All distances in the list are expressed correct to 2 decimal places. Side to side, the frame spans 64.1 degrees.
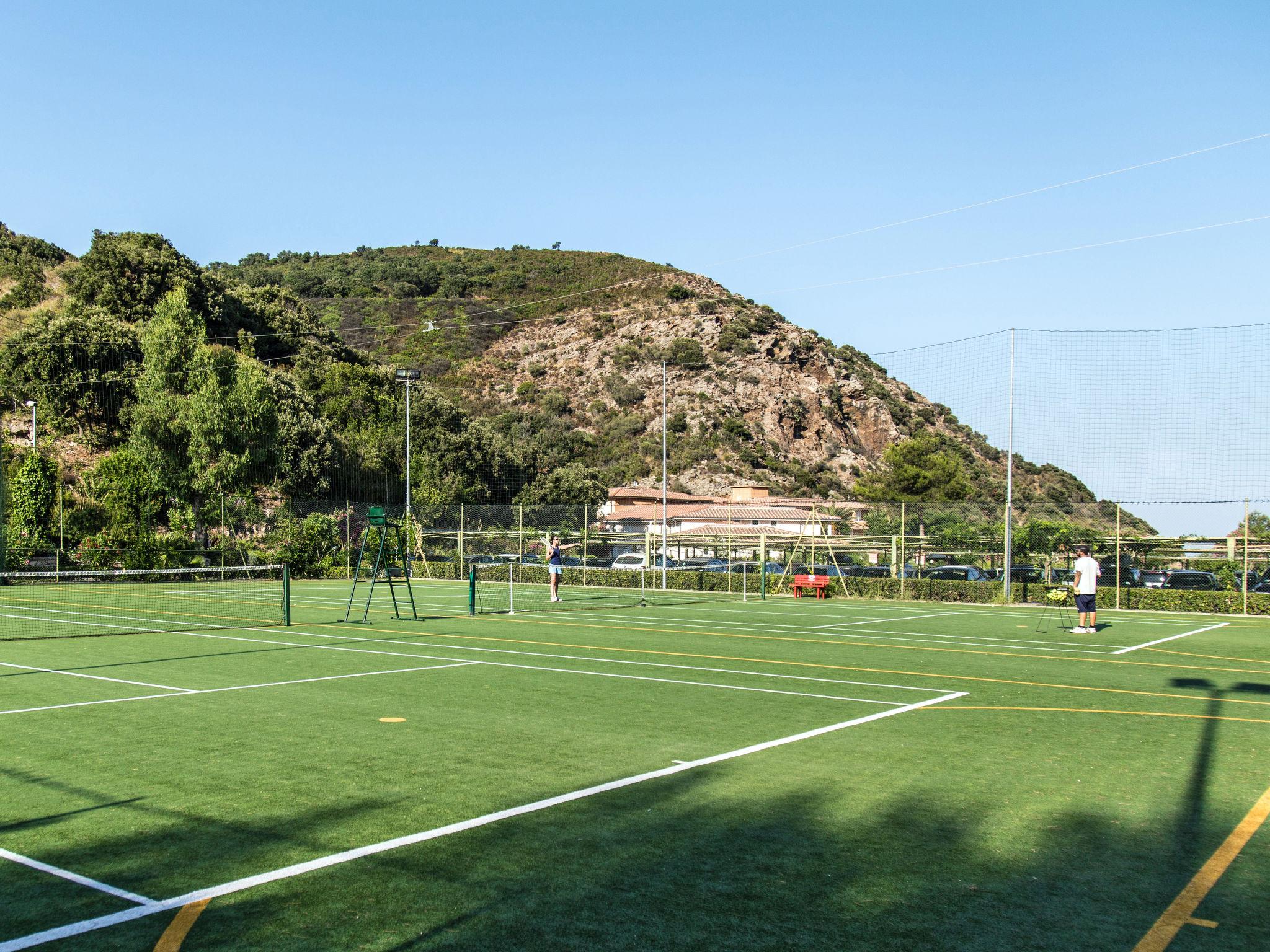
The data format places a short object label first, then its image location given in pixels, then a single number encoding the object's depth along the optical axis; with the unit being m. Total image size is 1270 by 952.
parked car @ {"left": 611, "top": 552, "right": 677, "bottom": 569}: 45.31
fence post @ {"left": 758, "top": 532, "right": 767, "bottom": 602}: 32.69
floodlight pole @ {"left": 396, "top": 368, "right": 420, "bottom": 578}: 48.47
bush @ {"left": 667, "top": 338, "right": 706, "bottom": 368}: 105.94
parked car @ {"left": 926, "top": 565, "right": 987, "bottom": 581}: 34.69
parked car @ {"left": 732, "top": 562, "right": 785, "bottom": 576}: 39.74
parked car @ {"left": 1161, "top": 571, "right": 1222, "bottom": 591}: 31.14
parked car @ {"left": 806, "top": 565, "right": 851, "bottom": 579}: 36.38
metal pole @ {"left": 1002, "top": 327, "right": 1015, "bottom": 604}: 32.03
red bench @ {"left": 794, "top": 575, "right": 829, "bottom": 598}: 34.19
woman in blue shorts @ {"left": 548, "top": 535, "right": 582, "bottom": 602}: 28.98
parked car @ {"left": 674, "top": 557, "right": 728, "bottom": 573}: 44.25
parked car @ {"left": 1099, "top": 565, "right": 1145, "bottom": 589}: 31.72
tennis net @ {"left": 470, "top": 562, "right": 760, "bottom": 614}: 30.14
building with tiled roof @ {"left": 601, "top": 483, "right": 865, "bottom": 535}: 41.34
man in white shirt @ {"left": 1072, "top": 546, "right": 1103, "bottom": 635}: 20.83
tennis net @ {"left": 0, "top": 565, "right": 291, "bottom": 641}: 21.00
